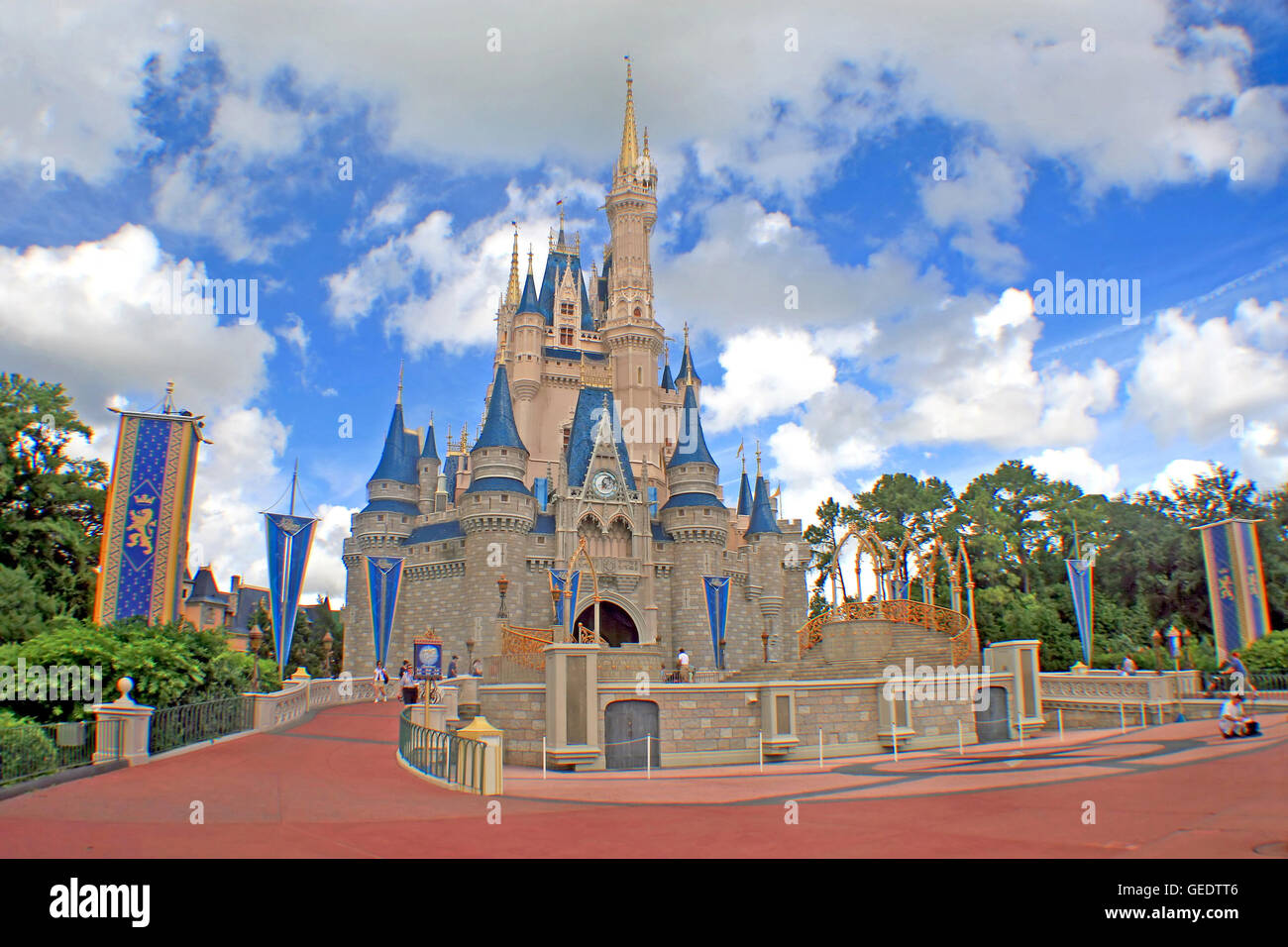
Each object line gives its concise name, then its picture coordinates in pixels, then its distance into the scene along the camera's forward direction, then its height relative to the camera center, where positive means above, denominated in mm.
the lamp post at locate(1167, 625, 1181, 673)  26228 -907
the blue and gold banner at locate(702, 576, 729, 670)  40188 +993
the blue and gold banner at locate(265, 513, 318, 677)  24234 +1860
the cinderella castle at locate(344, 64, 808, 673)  43188 +6699
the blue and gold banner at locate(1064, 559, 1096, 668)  29797 +891
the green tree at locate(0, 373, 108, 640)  24703 +4130
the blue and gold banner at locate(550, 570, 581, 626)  40612 +2212
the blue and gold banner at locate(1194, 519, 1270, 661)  27906 +928
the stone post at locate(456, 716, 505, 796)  11086 -1581
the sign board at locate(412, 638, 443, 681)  18531 -626
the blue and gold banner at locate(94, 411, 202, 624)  20859 +2884
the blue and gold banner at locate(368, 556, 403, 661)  32719 +1563
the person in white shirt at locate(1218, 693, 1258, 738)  15000 -1872
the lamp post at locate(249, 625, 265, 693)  20703 -372
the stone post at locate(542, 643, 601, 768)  17578 -1651
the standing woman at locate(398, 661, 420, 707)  25945 -1860
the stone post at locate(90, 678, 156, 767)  14352 -1582
